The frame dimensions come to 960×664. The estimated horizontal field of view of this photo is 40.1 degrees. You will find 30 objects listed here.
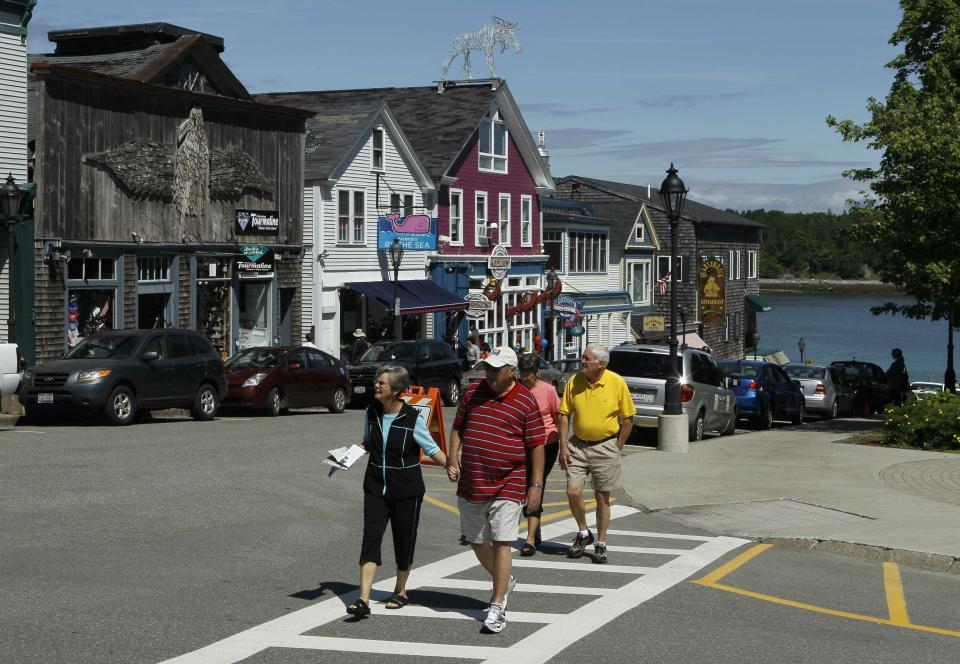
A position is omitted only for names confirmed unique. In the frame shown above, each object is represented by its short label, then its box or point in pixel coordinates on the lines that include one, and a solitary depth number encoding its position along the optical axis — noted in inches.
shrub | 872.3
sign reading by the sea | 1785.2
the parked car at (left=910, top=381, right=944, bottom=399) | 1819.1
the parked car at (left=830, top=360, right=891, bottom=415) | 1644.9
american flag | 2741.1
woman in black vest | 357.4
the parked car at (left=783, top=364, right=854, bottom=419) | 1450.5
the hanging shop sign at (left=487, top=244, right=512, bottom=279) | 2060.8
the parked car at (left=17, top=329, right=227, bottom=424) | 900.0
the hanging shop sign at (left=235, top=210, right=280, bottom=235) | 1504.7
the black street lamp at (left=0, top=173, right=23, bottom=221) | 1019.3
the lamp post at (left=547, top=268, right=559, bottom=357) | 2159.0
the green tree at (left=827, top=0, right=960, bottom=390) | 964.6
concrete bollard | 826.2
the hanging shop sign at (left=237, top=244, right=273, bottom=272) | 1510.8
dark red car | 1090.1
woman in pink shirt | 465.7
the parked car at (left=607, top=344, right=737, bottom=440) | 912.3
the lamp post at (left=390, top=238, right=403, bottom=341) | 1541.6
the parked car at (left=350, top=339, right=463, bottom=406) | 1251.2
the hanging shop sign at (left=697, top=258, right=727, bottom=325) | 2878.9
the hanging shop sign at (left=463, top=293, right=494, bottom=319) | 1838.1
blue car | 1182.9
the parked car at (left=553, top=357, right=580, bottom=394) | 1389.5
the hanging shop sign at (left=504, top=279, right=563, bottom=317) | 2190.0
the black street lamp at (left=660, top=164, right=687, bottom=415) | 855.7
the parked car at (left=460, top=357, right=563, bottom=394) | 1274.0
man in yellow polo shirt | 463.2
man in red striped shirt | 350.6
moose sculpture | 2144.4
